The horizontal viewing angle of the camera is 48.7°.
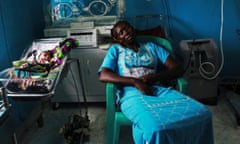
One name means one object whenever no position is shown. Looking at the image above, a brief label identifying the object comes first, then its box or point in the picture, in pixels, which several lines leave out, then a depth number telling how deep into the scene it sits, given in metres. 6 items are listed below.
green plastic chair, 1.87
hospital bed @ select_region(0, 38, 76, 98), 1.66
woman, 1.55
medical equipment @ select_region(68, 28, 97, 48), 2.51
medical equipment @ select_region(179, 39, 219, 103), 2.59
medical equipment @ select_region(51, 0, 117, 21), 2.75
